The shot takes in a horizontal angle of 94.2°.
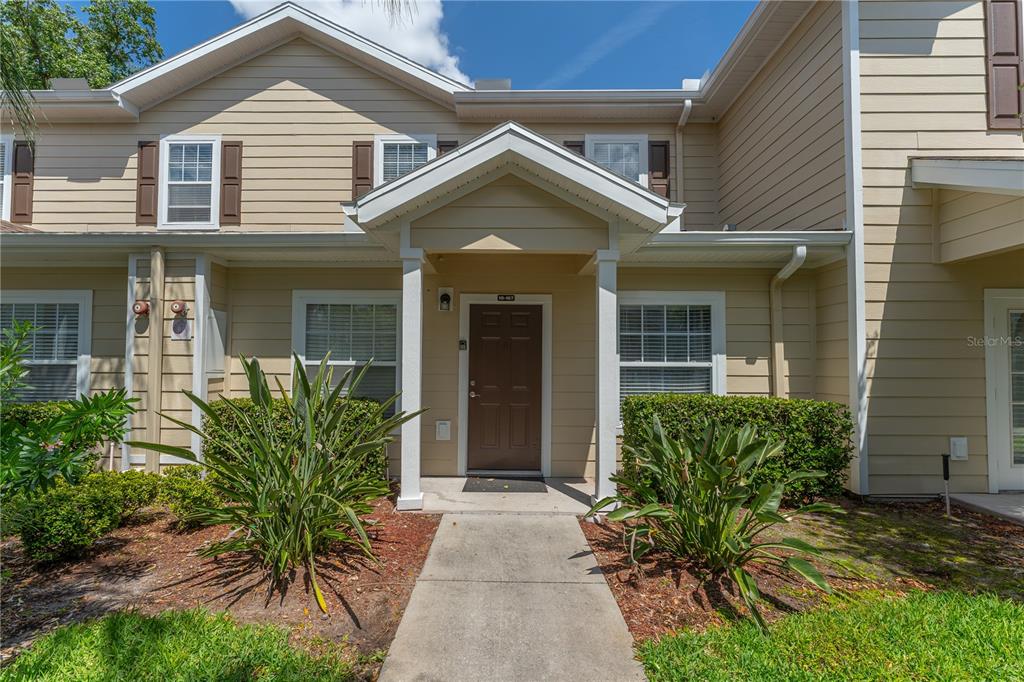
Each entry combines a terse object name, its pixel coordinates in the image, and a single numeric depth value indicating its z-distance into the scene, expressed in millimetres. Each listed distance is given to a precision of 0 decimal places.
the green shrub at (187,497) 4047
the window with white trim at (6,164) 7008
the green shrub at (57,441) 2498
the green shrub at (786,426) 4578
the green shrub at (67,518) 3375
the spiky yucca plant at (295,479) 3062
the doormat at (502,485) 5203
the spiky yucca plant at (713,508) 3031
